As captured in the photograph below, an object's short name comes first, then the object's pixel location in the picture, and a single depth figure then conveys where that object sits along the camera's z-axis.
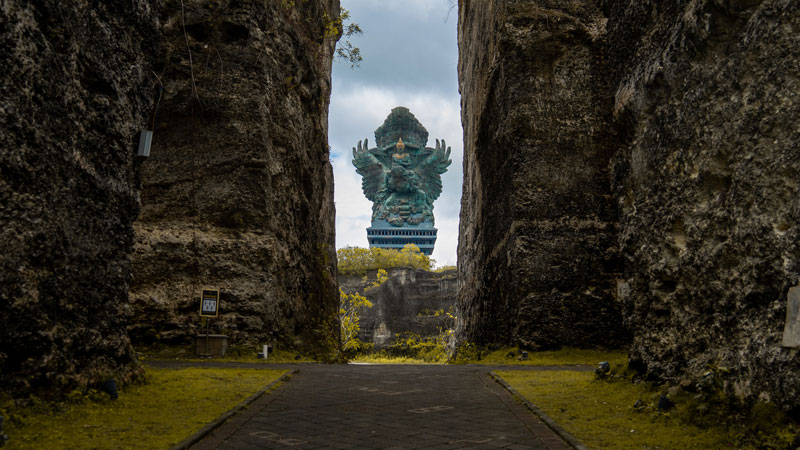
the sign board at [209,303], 11.73
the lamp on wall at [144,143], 7.65
